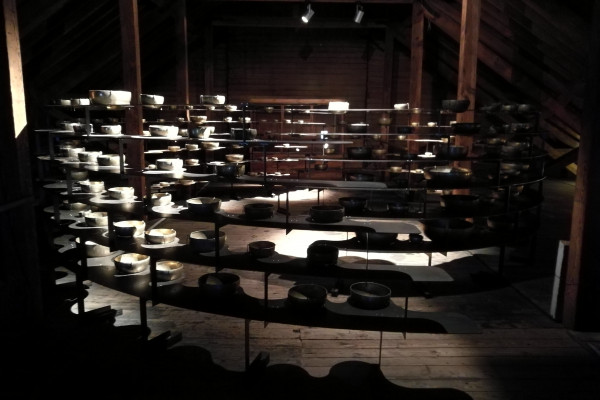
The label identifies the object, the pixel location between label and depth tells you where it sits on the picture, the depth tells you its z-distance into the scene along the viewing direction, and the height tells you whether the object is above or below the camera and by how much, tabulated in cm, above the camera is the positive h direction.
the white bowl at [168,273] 351 -101
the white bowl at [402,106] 800 +73
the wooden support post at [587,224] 354 -61
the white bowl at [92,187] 411 -40
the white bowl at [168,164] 369 -17
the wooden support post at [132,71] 639 +104
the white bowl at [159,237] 345 -71
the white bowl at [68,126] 512 +19
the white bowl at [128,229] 353 -68
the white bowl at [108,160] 392 -14
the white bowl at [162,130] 384 +12
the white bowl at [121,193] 381 -42
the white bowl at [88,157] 408 -12
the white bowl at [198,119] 755 +43
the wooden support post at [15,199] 319 -41
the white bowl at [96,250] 408 -97
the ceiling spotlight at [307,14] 888 +262
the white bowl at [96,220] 397 -67
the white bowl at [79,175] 456 -32
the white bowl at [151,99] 455 +45
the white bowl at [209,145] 721 +0
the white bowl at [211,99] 649 +66
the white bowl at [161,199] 365 -44
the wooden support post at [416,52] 970 +206
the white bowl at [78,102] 477 +44
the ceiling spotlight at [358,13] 887 +263
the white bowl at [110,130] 401 +12
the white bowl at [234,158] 759 -22
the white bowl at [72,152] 463 -9
